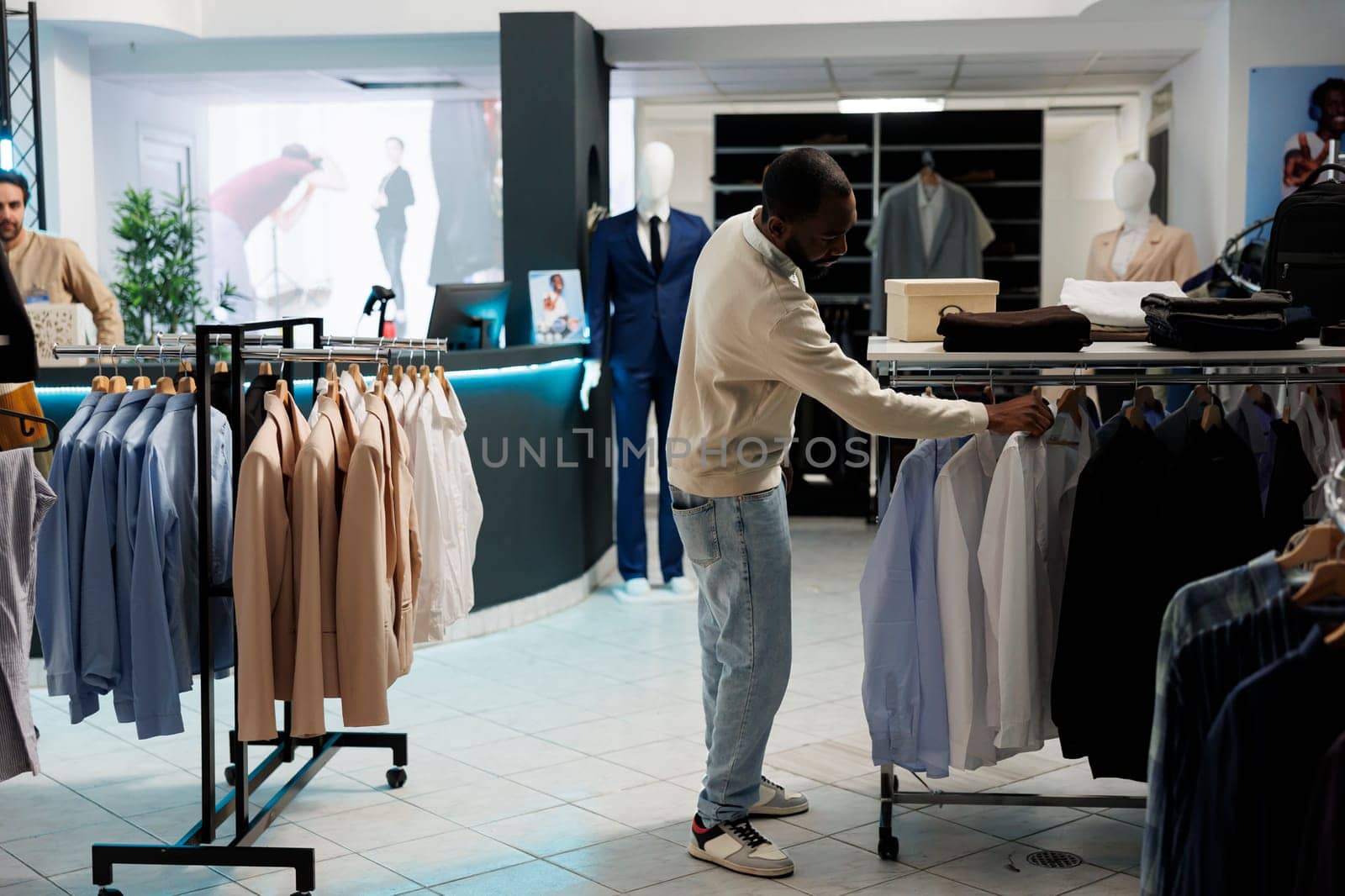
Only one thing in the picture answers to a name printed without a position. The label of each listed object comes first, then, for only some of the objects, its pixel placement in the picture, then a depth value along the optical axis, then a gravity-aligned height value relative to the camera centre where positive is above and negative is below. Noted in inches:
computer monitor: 213.5 +3.1
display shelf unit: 336.5 +43.2
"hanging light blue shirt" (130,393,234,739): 117.1 -20.5
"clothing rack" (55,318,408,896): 116.3 -39.4
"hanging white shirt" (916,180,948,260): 310.5 +28.8
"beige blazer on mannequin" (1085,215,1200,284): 267.6 +14.4
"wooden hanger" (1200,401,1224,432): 115.0 -7.7
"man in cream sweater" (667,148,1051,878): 112.6 -7.9
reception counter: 209.2 -21.2
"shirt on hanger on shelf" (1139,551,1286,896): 70.4 -15.7
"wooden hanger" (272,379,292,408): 120.0 -5.0
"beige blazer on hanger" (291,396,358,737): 113.8 -20.3
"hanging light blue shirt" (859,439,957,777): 122.4 -28.0
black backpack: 146.1 +8.7
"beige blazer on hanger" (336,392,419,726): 115.0 -22.3
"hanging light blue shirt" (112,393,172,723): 118.0 -17.8
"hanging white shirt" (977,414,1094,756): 119.3 -21.4
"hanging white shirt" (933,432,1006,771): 121.3 -23.7
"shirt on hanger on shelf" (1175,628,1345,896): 65.4 -21.6
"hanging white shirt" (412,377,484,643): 142.9 -19.4
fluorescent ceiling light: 348.2 +59.3
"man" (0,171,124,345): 211.9 +11.4
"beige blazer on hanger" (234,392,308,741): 112.7 -20.8
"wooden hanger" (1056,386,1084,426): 122.0 -6.9
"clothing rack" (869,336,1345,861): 117.4 -3.6
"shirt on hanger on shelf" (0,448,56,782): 102.3 -20.0
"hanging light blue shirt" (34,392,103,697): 118.3 -22.6
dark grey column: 243.1 +34.3
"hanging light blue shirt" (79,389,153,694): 117.6 -21.7
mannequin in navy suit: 241.8 +2.7
